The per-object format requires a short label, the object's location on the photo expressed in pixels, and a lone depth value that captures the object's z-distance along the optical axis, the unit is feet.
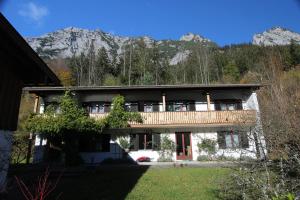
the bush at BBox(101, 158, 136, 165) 69.69
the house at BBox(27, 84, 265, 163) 72.90
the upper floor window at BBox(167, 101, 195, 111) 80.19
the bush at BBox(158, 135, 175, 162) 72.43
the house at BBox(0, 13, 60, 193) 26.47
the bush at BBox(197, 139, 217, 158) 71.61
